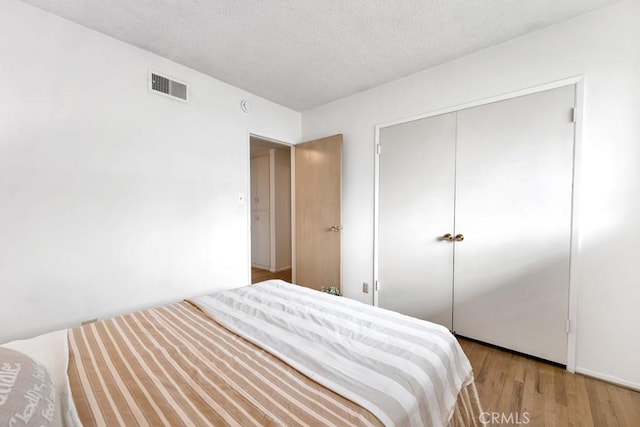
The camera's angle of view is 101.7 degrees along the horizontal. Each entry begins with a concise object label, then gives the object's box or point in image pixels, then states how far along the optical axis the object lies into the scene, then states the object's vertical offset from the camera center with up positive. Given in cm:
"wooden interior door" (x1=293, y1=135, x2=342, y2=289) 303 -10
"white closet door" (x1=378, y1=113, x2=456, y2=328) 239 -12
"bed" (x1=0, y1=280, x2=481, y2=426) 75 -60
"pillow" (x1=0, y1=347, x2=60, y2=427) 53 -44
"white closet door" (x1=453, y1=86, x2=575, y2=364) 188 -14
